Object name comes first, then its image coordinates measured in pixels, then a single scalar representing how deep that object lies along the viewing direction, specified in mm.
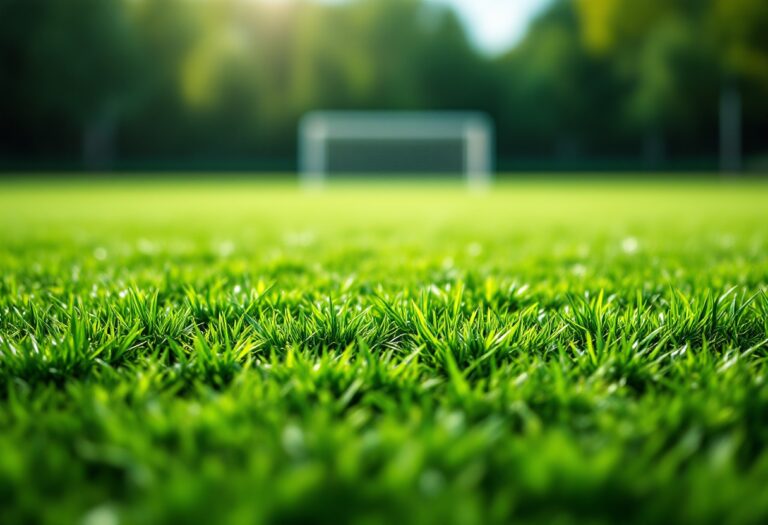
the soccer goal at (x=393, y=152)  28047
